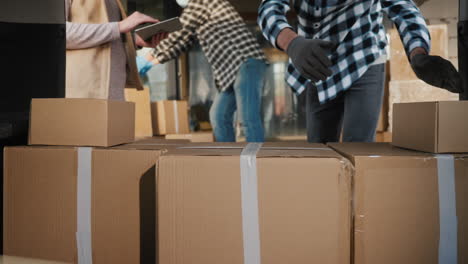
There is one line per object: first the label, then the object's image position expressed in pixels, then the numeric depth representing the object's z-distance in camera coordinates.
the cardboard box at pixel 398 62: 2.76
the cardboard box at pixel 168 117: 3.20
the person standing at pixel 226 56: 2.08
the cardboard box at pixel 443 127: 0.74
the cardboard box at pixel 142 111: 3.02
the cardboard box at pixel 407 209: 0.71
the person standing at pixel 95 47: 1.39
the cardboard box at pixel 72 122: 0.89
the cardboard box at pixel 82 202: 0.83
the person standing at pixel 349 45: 1.17
